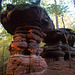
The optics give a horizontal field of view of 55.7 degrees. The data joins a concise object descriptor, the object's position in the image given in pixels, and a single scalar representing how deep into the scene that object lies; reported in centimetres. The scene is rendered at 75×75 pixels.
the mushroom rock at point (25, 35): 671
